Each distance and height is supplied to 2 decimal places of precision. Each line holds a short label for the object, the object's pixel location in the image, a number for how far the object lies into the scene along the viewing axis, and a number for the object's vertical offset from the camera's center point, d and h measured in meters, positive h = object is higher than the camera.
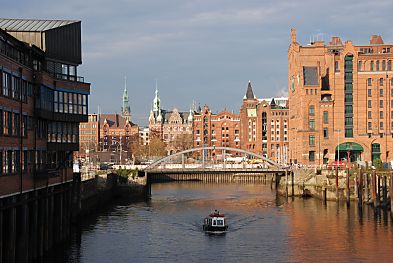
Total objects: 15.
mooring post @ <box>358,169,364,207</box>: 88.31 -6.49
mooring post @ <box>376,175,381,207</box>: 85.36 -7.02
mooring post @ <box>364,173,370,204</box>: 90.48 -6.57
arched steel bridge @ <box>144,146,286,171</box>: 114.74 -4.01
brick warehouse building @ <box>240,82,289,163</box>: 159.14 -3.85
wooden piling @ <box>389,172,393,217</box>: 76.56 -6.00
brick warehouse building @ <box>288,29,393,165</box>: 129.25 +6.44
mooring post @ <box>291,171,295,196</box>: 110.09 -6.41
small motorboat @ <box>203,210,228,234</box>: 69.42 -8.67
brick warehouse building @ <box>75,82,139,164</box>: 180.11 -3.88
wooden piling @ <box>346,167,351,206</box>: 93.54 -7.00
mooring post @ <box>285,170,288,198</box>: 110.44 -6.72
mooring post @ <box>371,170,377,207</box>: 84.26 -5.87
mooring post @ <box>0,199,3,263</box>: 40.42 -5.56
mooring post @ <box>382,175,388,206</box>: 85.31 -6.75
